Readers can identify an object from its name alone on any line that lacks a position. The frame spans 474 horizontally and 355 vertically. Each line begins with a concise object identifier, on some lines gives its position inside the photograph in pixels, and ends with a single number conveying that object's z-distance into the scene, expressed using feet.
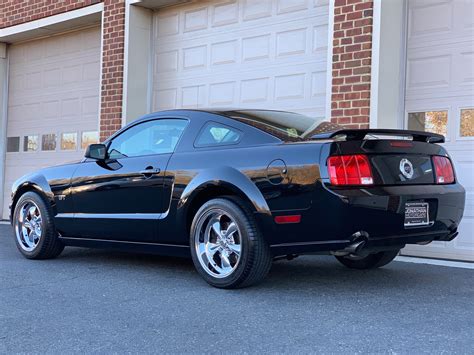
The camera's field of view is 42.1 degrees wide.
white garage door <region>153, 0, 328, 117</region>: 25.66
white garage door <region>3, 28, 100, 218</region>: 35.27
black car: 13.64
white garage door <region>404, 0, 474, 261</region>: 21.54
